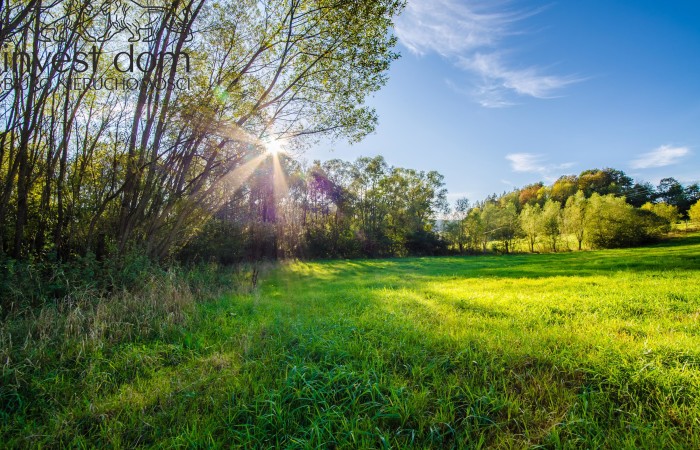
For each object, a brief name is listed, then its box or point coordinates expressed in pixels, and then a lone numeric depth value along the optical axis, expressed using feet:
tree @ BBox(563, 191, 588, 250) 125.39
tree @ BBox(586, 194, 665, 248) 114.01
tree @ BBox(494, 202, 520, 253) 151.74
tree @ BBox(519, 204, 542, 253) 140.67
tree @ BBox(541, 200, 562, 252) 136.75
